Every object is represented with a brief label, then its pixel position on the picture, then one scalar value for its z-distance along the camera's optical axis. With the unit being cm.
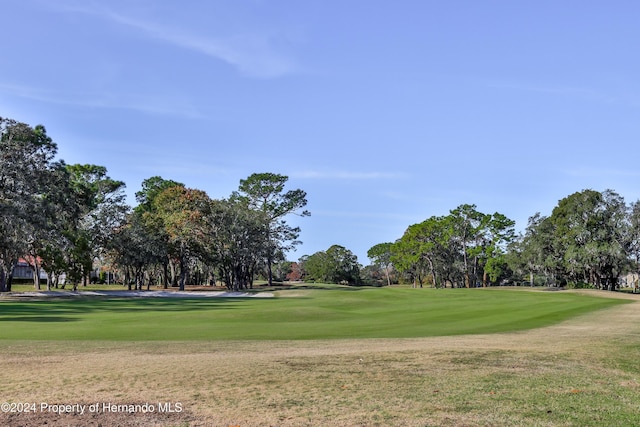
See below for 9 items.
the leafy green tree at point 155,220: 7331
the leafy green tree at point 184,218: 7025
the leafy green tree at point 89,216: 6306
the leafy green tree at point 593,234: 7488
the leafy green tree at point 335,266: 12369
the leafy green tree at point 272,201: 8612
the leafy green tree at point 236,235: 7444
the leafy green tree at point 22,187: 4688
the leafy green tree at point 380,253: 12319
